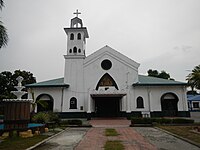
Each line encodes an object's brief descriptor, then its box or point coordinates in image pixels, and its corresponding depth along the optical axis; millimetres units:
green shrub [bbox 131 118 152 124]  17047
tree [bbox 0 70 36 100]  39597
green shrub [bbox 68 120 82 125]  17453
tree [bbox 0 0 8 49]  9137
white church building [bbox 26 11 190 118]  25469
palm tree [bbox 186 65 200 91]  14675
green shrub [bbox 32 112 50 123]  15805
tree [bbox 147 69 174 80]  46781
